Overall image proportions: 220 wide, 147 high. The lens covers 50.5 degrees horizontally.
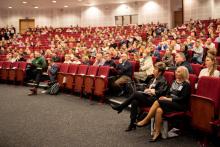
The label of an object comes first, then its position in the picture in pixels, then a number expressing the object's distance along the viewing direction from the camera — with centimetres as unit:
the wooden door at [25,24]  1588
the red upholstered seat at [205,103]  232
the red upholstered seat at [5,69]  688
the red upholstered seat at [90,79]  450
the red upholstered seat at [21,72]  650
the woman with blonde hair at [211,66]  272
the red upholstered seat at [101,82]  428
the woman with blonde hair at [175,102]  258
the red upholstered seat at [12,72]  666
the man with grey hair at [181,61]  330
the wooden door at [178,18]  1286
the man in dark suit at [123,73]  422
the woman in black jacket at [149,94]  286
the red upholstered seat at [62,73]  523
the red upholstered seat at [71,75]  501
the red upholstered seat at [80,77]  477
